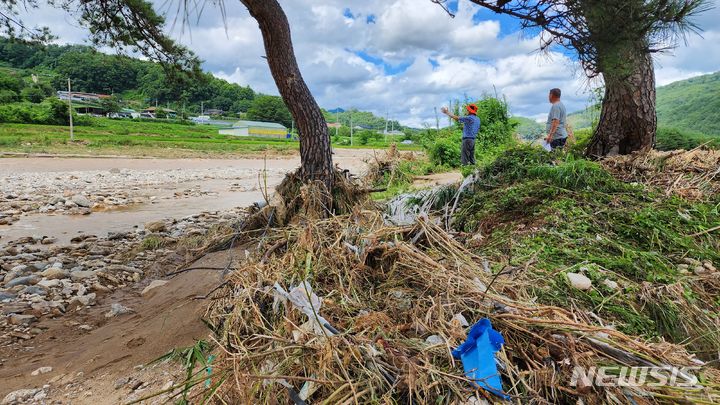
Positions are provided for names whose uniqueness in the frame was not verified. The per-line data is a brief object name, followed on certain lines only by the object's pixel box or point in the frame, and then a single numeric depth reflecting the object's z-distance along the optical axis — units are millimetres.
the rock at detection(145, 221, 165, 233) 7438
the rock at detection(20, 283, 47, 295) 4368
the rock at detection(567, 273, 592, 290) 2443
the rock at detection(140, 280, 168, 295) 4574
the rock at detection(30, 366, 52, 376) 2920
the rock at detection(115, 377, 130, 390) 2588
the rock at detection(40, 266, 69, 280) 4852
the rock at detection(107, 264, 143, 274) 5258
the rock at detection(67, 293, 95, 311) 4254
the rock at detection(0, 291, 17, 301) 4199
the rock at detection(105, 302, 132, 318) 4045
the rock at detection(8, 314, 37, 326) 3730
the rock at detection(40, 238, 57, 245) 6650
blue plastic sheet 1560
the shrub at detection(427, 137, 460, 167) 13305
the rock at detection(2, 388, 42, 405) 2557
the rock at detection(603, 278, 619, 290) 2486
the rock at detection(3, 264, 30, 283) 4755
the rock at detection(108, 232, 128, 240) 7012
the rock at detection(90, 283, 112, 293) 4641
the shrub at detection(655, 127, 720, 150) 6273
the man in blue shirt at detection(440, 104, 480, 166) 8851
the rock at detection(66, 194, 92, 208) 9859
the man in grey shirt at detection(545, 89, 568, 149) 6742
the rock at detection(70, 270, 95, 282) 4895
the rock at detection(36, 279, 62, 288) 4569
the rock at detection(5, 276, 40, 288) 4516
